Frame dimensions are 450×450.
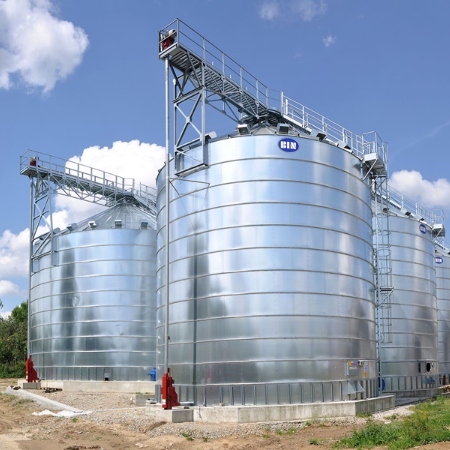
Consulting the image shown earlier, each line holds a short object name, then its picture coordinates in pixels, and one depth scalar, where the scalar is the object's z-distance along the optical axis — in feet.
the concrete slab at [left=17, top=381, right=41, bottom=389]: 136.21
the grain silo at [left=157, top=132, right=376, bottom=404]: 80.59
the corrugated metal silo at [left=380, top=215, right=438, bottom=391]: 116.37
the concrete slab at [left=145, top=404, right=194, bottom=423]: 77.05
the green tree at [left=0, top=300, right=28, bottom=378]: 215.31
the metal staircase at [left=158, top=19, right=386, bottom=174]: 90.27
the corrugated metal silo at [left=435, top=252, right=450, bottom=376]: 143.64
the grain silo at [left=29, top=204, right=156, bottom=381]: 134.62
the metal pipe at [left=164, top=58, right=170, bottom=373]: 82.33
